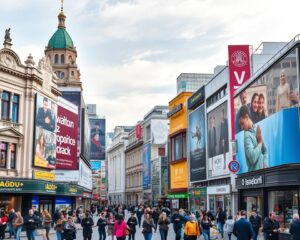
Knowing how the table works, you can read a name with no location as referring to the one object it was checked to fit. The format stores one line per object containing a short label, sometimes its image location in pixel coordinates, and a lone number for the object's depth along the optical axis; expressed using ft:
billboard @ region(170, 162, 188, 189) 223.10
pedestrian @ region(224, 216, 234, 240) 81.71
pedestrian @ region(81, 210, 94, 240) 79.92
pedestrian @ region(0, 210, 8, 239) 89.86
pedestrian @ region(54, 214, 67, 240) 76.61
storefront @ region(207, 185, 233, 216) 153.07
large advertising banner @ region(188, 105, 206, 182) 187.25
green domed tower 311.68
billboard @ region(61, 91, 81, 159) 211.00
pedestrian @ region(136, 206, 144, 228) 142.61
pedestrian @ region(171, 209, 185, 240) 80.20
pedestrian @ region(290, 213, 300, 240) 50.65
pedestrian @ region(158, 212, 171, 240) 77.00
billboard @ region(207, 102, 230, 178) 157.48
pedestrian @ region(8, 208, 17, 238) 99.51
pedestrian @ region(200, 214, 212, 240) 81.05
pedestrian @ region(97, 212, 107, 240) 84.38
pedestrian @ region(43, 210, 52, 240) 85.92
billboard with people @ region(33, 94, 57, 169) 140.97
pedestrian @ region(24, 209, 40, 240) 80.84
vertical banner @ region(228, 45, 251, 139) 136.56
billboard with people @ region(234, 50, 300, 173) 90.79
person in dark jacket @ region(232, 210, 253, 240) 49.85
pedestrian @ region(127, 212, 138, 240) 81.56
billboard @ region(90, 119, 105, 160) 280.51
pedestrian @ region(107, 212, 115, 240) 81.92
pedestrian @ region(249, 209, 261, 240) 79.92
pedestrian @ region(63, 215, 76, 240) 72.69
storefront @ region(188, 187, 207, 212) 182.87
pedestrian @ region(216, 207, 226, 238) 98.99
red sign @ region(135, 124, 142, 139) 372.38
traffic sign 91.04
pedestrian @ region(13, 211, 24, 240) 83.97
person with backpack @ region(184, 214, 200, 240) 64.13
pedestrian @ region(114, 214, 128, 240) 65.05
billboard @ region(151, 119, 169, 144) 327.67
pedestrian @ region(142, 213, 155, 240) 73.36
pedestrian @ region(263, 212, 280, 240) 60.90
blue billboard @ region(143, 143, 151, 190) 324.29
